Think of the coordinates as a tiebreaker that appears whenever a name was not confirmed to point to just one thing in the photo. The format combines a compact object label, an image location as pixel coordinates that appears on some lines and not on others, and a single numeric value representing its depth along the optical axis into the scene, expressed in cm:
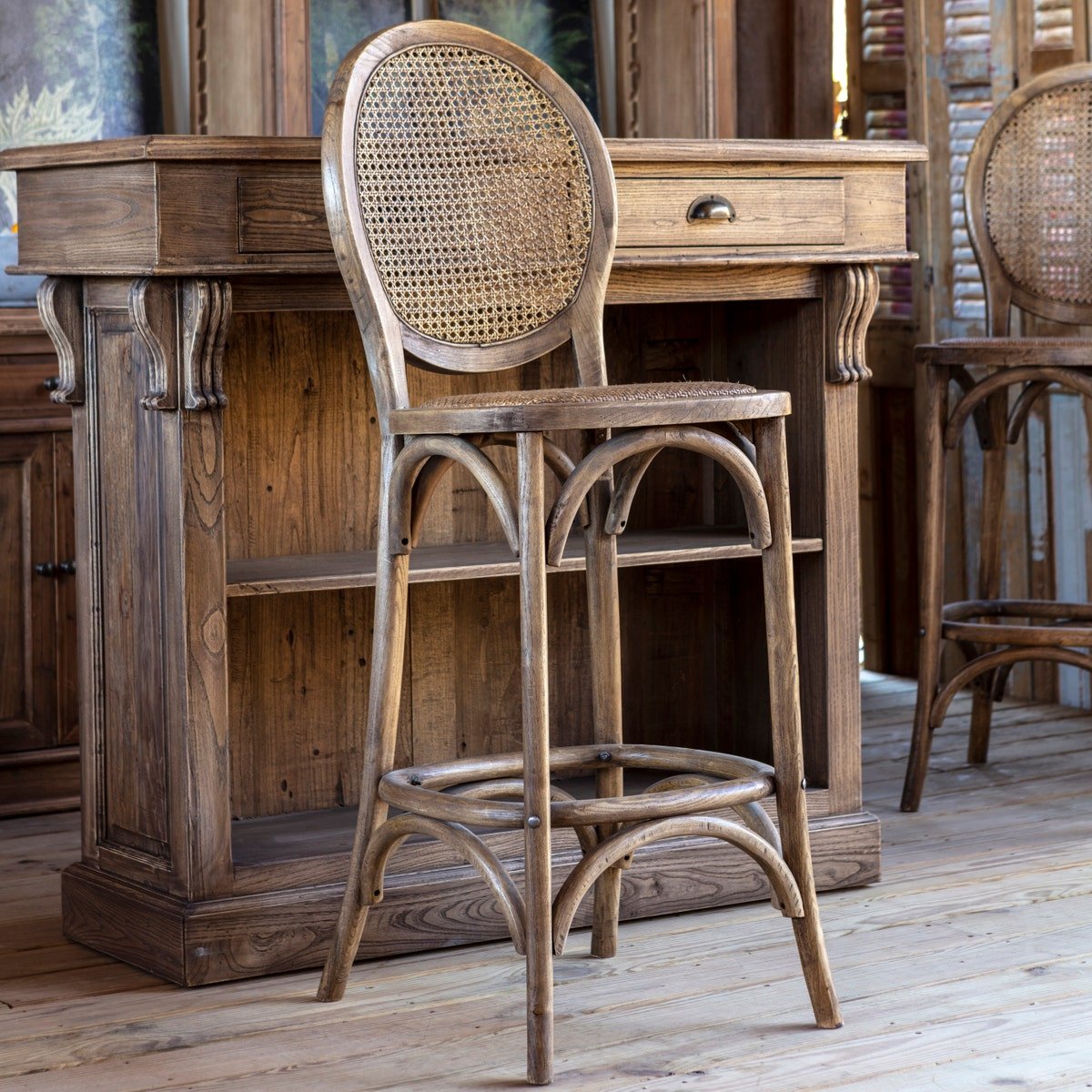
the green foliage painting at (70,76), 564
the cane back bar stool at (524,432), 333
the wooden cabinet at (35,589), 550
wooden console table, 388
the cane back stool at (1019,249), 556
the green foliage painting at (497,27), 619
